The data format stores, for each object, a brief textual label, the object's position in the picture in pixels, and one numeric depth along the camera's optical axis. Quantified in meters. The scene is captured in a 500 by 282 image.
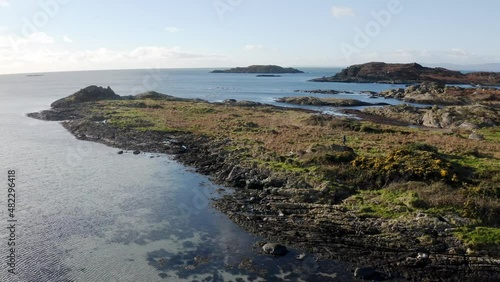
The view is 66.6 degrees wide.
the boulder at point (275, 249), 26.38
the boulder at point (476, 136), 56.91
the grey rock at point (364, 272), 23.41
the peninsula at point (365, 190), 25.56
